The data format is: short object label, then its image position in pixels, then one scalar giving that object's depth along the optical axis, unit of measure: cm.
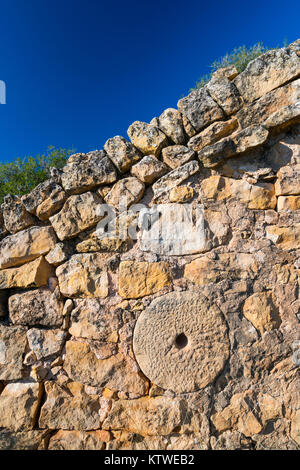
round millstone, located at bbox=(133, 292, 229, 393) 189
